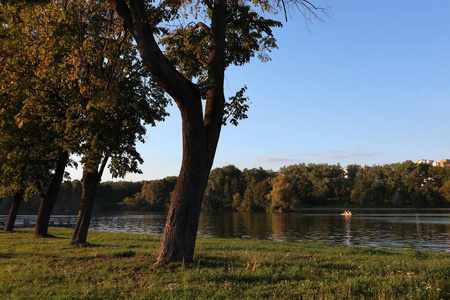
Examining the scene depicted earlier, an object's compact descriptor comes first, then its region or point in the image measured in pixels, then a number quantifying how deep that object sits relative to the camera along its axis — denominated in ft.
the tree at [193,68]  31.30
